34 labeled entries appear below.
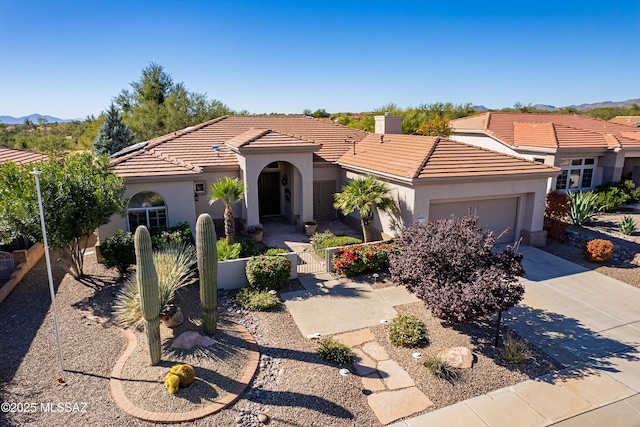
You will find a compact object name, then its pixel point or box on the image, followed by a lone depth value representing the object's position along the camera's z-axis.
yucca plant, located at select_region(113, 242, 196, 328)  10.74
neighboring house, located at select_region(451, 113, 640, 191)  24.84
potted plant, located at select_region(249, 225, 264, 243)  19.00
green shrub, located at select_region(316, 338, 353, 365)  9.76
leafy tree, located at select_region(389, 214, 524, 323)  9.88
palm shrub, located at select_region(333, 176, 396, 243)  17.09
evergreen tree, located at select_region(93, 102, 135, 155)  33.47
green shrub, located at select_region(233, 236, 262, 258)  15.55
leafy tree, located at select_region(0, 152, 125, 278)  12.02
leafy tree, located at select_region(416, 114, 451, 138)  36.06
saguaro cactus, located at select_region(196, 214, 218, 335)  9.95
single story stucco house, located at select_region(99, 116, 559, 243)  16.84
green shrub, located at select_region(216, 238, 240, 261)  14.76
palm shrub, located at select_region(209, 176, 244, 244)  15.92
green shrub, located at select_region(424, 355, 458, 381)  9.26
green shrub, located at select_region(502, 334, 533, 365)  9.77
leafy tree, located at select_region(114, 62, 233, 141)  45.19
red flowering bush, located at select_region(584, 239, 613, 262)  16.28
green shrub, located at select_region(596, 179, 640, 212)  23.84
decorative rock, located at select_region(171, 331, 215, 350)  10.06
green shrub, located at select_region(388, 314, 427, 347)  10.52
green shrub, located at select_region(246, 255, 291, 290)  13.48
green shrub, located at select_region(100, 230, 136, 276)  14.48
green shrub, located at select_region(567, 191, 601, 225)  20.69
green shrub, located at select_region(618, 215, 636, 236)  19.31
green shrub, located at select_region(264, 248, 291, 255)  14.69
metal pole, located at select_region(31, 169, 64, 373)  9.11
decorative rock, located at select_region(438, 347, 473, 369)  9.65
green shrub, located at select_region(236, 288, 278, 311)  12.34
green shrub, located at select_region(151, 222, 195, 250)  15.38
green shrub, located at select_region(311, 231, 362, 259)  16.97
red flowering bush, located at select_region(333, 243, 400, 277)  14.83
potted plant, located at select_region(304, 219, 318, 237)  19.95
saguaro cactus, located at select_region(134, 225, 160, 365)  8.58
